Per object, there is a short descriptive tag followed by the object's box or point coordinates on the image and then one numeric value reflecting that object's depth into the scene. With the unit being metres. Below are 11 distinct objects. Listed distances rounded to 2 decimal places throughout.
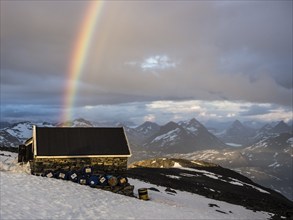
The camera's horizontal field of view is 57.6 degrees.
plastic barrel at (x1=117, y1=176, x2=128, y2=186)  27.27
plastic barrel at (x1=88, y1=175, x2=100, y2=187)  27.08
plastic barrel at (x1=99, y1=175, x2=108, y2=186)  27.06
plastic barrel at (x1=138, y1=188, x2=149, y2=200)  26.78
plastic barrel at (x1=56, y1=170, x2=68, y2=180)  28.29
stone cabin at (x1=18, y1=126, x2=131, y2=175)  33.13
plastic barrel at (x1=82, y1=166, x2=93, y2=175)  28.64
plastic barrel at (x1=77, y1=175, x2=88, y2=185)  27.44
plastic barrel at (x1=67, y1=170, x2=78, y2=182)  28.05
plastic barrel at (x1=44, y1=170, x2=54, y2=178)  28.62
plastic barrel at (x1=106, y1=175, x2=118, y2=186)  27.01
